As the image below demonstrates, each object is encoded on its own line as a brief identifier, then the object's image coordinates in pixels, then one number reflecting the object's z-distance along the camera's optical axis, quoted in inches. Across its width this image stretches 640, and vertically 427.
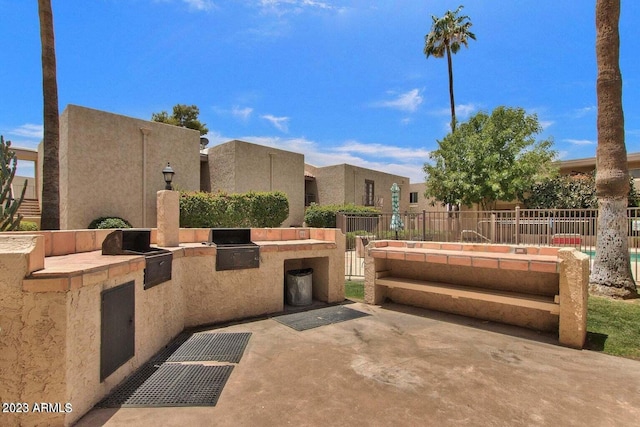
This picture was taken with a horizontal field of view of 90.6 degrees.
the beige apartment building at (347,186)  1038.4
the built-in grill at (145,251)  148.8
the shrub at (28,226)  533.4
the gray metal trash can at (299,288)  252.4
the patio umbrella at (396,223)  467.3
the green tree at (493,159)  700.0
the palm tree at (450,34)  919.7
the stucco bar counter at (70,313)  94.7
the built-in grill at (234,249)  208.7
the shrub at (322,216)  874.8
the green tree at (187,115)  1094.4
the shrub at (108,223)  529.0
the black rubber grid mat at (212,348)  154.9
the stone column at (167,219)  203.6
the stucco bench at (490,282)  171.3
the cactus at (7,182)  239.7
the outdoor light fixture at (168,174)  307.5
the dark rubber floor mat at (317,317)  206.7
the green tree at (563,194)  751.1
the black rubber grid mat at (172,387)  114.9
